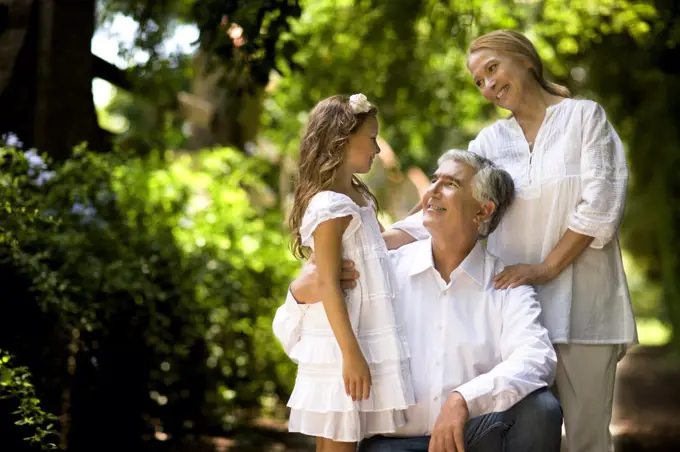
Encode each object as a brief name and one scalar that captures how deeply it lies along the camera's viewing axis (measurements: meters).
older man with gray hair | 6.46
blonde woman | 7.27
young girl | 6.58
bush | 9.00
